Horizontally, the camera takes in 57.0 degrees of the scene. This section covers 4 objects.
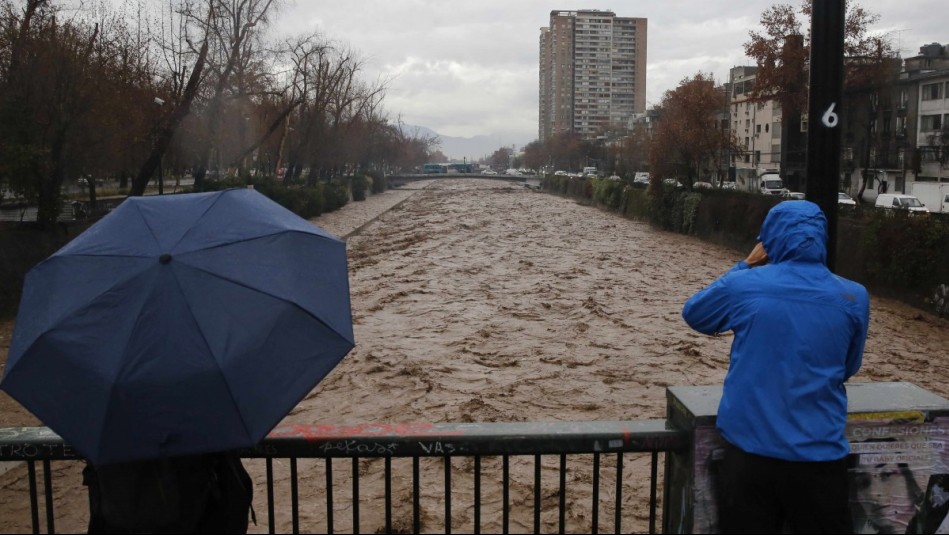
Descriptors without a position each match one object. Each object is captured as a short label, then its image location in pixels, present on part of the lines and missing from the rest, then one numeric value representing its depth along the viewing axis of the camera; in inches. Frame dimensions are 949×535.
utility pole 135.9
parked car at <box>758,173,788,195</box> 1939.0
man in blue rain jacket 113.7
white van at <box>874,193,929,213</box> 1307.3
